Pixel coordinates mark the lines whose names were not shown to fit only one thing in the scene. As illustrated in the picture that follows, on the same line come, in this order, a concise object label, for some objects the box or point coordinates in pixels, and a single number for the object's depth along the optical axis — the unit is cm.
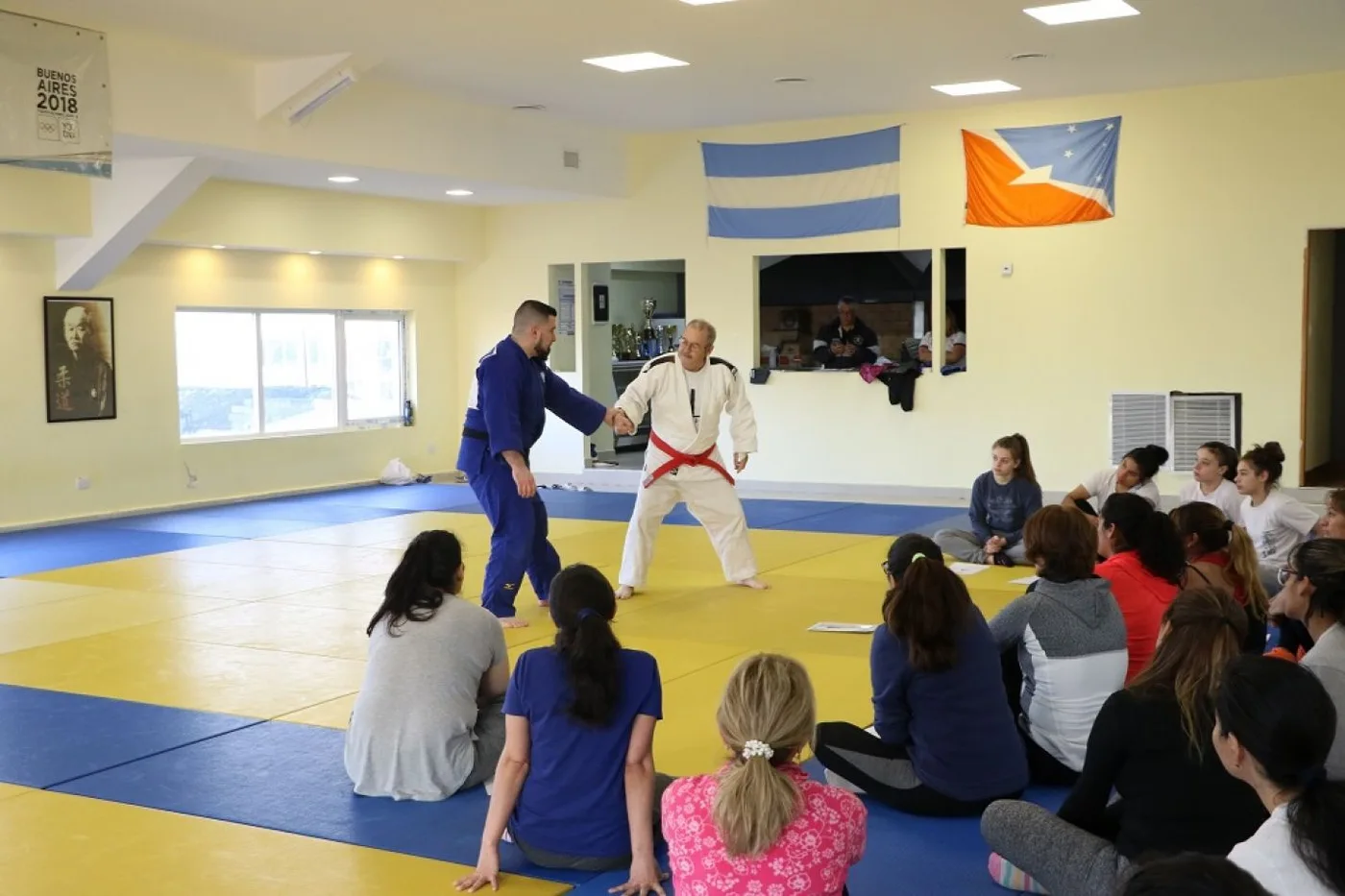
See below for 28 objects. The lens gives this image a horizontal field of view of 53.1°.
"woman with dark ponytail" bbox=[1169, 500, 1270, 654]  453
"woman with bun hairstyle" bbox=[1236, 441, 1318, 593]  635
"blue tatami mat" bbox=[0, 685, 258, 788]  458
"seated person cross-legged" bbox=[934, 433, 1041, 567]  813
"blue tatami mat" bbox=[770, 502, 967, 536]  1017
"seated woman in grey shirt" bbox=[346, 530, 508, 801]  406
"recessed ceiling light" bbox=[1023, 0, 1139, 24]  821
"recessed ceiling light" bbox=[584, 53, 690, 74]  961
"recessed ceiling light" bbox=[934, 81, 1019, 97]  1079
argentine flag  1220
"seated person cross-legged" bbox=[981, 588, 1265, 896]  282
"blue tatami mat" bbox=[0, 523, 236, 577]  892
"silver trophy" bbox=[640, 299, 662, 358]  1702
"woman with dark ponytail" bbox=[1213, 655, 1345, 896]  208
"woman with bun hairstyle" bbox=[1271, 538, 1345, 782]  311
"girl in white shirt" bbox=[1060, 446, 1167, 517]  714
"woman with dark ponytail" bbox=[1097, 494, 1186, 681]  422
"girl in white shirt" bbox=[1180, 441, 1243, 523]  680
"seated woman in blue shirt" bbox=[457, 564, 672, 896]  334
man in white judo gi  762
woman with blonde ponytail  251
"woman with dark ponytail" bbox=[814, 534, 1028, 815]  368
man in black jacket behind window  1273
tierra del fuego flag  1127
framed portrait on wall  1077
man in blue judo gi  683
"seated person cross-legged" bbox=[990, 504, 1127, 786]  392
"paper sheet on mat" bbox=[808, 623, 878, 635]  646
